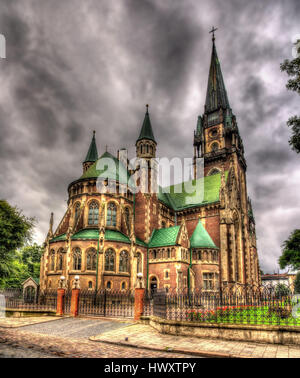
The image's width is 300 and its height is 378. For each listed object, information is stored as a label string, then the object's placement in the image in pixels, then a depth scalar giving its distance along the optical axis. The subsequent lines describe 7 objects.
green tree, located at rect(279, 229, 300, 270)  34.75
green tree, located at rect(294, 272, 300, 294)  33.39
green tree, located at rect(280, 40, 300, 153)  15.53
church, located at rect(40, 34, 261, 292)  31.53
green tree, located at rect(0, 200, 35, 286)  26.00
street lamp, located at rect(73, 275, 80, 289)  21.20
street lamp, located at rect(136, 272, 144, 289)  18.39
